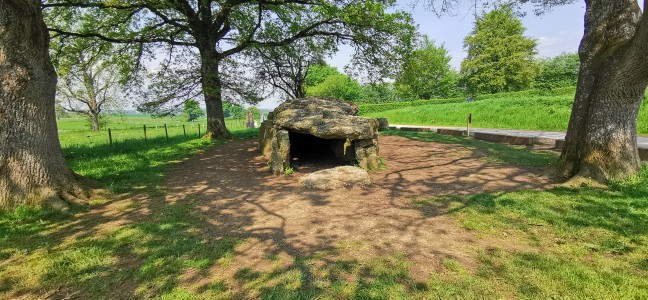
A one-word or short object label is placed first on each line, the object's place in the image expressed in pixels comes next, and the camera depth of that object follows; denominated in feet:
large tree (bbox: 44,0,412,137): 38.17
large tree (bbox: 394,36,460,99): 151.52
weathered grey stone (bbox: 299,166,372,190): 19.94
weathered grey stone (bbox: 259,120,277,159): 31.73
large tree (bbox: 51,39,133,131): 40.42
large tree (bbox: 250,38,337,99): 53.16
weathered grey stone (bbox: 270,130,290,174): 24.36
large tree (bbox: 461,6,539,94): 110.93
